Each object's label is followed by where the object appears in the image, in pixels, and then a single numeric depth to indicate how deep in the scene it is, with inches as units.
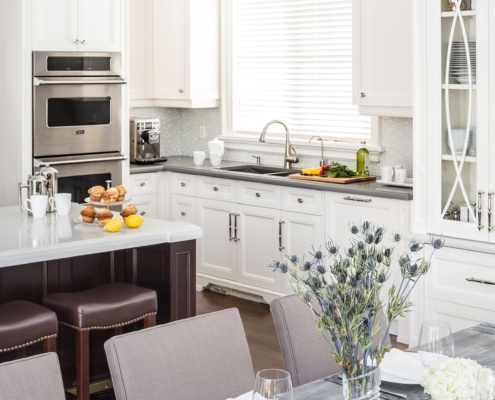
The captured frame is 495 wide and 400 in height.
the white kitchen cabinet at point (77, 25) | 226.7
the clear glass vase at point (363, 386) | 74.0
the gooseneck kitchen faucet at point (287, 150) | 246.1
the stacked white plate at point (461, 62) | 166.1
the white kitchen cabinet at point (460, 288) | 168.9
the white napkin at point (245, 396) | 85.9
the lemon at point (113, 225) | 153.0
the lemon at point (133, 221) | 156.6
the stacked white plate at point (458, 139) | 169.8
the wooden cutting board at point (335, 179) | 215.6
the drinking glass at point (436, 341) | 83.3
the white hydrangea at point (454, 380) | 73.2
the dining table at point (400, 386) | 86.7
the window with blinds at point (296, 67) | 238.5
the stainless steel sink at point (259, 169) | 246.0
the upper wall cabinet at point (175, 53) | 259.1
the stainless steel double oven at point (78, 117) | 227.5
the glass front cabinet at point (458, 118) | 164.7
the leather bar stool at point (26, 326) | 133.7
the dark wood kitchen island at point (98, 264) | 148.3
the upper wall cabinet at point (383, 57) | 204.5
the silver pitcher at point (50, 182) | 171.2
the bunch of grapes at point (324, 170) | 225.5
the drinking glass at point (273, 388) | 68.2
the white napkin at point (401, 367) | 90.3
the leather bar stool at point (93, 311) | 142.1
